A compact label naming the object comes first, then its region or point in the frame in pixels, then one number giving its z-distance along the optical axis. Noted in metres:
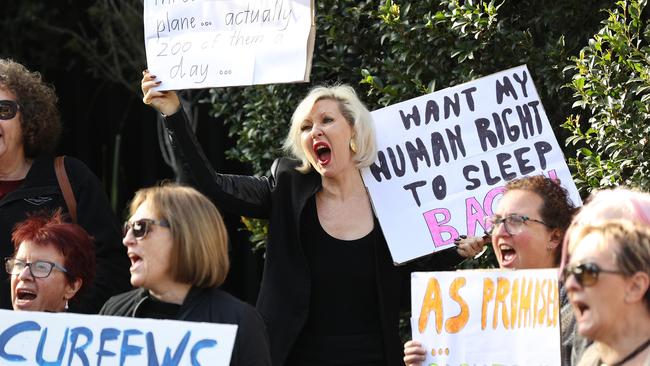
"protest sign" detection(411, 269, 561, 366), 6.38
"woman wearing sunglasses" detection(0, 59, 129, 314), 7.78
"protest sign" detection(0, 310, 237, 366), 6.00
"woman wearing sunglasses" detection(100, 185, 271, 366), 6.31
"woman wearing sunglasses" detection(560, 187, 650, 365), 5.60
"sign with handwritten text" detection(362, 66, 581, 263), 7.94
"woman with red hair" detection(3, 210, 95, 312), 6.89
